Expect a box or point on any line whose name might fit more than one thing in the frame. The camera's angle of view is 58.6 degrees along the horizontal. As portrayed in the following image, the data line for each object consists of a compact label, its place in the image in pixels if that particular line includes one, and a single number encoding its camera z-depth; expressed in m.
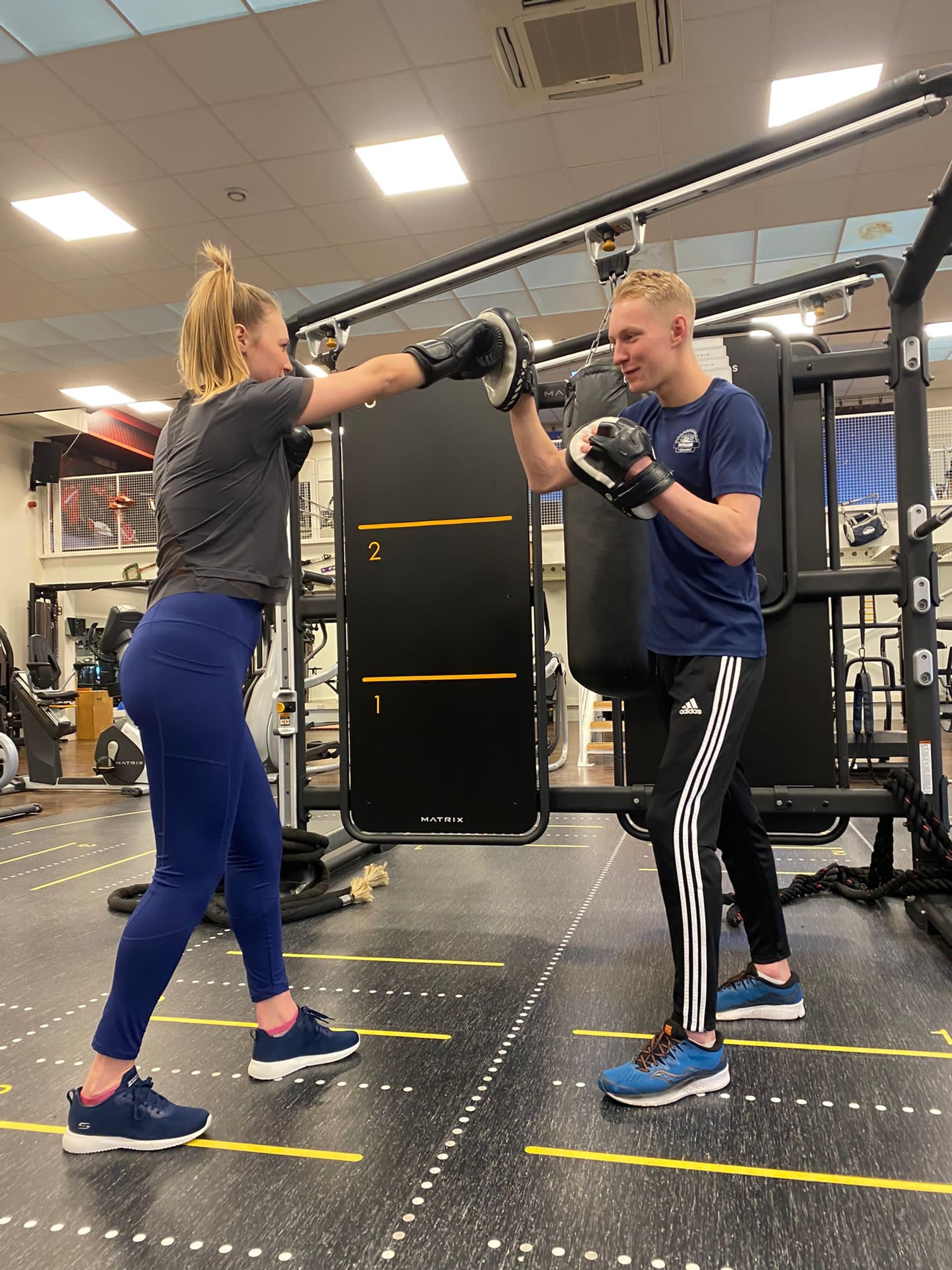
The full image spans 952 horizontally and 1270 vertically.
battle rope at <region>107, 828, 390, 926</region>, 2.68
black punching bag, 2.15
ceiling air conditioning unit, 3.87
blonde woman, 1.38
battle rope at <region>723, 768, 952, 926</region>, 2.27
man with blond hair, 1.51
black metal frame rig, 1.96
